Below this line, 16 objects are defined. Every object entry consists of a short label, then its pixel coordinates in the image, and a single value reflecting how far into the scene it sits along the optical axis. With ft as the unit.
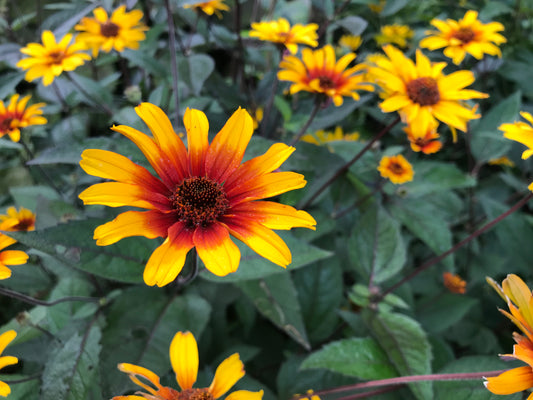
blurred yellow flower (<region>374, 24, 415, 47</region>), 1.71
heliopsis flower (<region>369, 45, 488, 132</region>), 0.98
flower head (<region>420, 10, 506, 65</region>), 1.18
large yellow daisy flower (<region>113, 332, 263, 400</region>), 0.72
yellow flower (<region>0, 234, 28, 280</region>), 0.78
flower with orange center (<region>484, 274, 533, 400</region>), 0.63
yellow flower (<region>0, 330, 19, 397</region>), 0.66
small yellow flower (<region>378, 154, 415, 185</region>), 1.10
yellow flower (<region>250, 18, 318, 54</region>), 1.11
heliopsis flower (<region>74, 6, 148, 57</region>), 1.23
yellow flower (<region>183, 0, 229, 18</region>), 1.21
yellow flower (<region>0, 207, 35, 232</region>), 0.98
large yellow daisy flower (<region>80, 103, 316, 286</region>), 0.66
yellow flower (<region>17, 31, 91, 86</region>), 1.09
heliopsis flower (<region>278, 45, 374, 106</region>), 1.06
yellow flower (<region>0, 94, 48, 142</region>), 1.06
